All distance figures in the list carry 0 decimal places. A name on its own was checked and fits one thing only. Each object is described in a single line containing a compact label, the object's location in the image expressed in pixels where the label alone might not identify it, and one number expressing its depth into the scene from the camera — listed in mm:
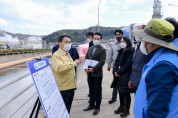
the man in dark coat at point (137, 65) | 2711
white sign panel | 1555
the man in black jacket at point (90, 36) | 4991
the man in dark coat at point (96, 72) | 3451
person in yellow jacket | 2338
